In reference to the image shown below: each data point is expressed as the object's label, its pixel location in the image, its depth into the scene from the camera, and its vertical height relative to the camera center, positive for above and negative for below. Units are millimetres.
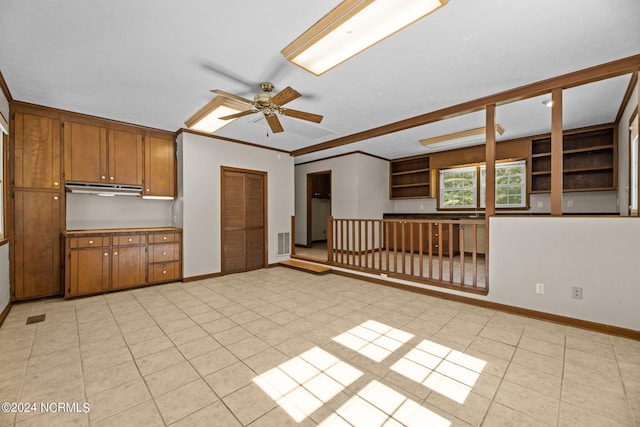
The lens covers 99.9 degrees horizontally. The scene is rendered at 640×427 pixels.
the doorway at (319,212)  8656 +1
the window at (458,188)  6527 +607
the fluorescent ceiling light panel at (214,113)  3061 +1276
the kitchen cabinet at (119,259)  3689 -697
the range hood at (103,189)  3872 +355
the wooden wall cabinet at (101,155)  3883 +884
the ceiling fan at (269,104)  2793 +1193
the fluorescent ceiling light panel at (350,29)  1754 +1347
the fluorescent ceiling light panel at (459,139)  4645 +1390
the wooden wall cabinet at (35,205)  3500 +101
